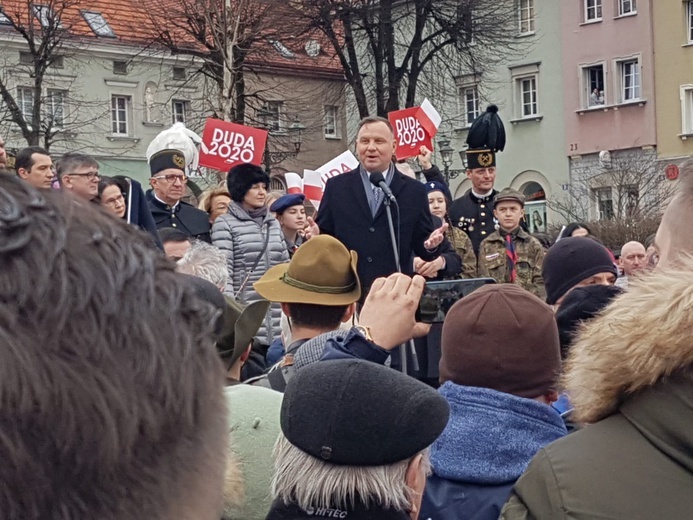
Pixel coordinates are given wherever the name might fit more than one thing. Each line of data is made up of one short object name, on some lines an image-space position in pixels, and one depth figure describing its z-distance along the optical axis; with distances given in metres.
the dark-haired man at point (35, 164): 7.24
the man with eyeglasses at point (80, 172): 6.72
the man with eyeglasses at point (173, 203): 8.51
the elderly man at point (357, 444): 2.07
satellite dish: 35.25
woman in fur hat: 7.99
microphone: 6.57
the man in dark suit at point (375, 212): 6.71
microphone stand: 6.09
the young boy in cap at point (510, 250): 8.05
